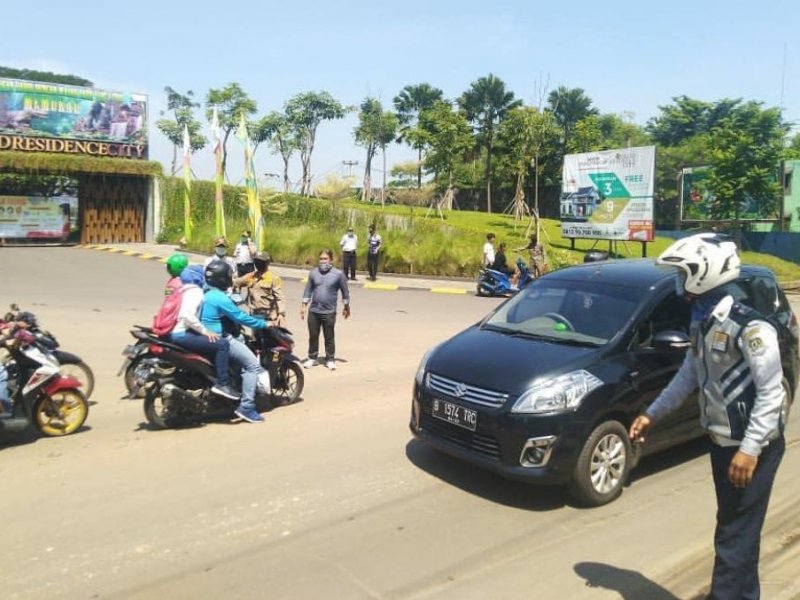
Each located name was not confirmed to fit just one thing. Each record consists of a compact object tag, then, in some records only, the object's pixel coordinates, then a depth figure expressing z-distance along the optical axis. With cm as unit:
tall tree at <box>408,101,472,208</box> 4002
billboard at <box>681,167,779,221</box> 3938
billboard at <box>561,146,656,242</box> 2508
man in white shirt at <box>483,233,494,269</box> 2014
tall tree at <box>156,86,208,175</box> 7312
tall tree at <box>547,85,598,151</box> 7006
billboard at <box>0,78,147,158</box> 3397
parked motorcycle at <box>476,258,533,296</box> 1983
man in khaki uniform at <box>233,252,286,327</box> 993
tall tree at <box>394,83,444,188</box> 7212
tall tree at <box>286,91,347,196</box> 6456
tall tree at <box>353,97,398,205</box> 6378
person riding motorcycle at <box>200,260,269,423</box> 694
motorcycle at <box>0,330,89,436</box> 637
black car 488
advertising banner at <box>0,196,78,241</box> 3591
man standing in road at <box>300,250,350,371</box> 985
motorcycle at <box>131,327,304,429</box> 670
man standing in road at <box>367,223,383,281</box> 2236
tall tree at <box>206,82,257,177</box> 6175
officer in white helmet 310
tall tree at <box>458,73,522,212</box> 6178
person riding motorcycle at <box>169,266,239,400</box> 674
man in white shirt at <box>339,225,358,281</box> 2156
